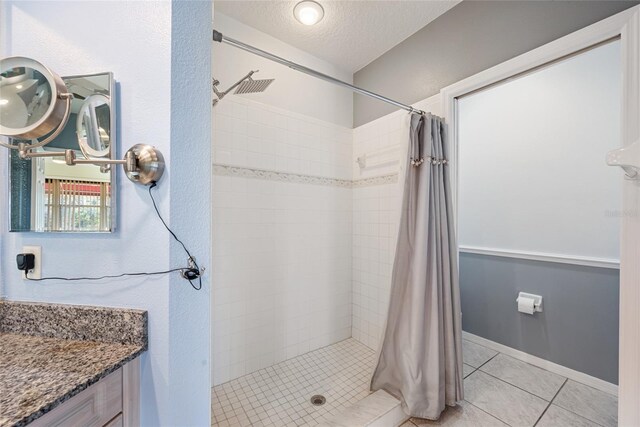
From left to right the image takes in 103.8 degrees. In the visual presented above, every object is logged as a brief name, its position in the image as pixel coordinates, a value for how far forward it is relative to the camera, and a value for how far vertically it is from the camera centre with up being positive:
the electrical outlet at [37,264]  0.85 -0.16
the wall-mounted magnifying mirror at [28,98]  0.79 +0.38
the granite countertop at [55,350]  0.56 -0.40
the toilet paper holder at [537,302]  1.97 -0.68
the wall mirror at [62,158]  0.80 +0.20
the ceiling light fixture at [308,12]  1.66 +1.39
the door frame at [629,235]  1.00 -0.08
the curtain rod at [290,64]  1.02 +0.78
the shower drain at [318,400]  1.56 -1.16
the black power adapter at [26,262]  0.84 -0.15
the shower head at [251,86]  1.58 +0.85
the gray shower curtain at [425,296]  1.46 -0.49
